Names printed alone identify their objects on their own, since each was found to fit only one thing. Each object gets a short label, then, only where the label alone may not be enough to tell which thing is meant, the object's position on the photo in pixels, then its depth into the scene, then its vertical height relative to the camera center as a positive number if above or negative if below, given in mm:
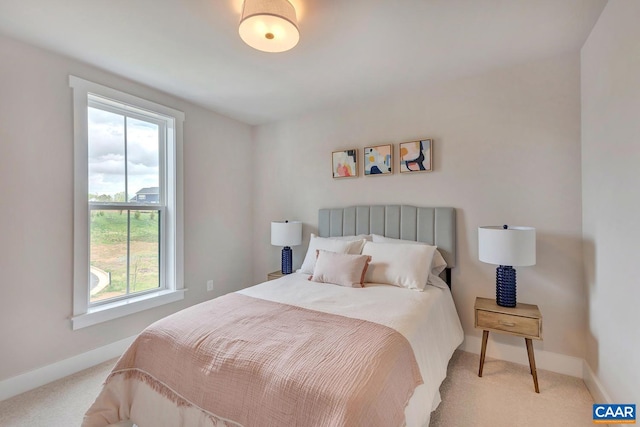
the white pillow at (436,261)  2580 -442
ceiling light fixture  1528 +1063
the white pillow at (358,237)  2952 -266
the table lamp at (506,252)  2088 -303
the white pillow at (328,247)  2756 -344
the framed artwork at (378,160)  3035 +567
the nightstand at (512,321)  2061 -817
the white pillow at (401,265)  2344 -451
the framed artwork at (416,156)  2822 +568
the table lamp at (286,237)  3381 -295
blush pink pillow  2420 -493
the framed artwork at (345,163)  3244 +569
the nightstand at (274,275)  3416 -753
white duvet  1554 -639
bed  1132 -687
